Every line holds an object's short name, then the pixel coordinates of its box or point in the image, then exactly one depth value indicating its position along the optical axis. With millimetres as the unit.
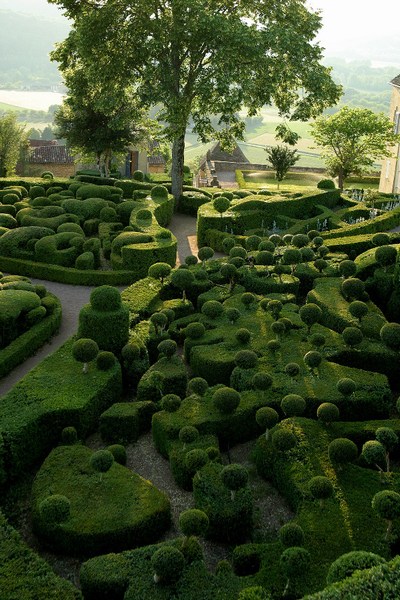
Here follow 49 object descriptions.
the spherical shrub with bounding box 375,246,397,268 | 22219
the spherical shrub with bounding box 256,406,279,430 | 14836
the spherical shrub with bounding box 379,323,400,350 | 18281
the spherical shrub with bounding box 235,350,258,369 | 17469
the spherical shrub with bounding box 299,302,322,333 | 19820
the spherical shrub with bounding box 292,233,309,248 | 26156
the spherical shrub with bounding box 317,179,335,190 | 38719
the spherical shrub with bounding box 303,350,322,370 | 17188
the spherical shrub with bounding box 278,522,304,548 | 11391
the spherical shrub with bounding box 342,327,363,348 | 18391
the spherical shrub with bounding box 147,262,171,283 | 23516
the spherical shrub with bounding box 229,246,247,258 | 25234
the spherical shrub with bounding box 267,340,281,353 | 18500
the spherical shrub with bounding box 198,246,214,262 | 24953
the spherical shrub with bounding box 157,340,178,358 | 18344
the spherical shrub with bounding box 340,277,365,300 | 21109
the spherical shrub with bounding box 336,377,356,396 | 16156
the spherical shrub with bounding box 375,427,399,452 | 13930
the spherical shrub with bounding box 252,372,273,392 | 16269
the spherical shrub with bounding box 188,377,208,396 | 16469
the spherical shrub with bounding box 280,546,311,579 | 10633
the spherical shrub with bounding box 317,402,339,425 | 15148
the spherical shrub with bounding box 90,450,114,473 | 13555
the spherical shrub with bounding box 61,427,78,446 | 15414
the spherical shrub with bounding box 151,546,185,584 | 10844
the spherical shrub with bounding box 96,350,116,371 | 17609
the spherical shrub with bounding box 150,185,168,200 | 36438
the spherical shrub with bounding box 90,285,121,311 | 18797
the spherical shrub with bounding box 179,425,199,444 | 14508
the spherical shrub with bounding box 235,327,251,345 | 18938
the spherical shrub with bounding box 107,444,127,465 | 15102
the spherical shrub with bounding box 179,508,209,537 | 11469
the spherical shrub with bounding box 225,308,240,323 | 20500
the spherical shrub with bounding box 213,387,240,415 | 15537
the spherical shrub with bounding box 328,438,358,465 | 13617
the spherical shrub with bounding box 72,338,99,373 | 17203
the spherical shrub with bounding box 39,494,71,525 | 12383
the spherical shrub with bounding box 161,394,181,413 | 15875
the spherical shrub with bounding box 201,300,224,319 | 20953
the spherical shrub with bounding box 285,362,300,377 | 17188
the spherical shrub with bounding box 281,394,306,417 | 15203
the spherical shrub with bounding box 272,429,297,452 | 13953
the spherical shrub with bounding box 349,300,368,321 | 19562
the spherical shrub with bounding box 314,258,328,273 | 24125
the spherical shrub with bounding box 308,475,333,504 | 12594
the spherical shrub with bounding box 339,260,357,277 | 22625
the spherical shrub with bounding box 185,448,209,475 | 13469
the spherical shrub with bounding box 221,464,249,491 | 12711
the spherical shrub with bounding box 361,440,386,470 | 13438
